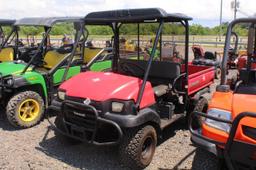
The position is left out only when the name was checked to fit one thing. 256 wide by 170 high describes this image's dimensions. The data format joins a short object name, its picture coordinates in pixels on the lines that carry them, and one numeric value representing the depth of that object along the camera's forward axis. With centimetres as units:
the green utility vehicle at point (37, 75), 360
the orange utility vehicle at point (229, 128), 177
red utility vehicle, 248
